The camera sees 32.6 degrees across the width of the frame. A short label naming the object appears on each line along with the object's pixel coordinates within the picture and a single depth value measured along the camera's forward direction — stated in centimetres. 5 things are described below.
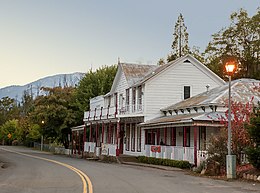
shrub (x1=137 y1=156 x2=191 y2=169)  2751
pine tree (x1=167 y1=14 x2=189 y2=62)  6312
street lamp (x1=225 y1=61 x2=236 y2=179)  2031
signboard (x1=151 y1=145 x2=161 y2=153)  3236
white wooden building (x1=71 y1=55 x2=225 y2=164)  3822
